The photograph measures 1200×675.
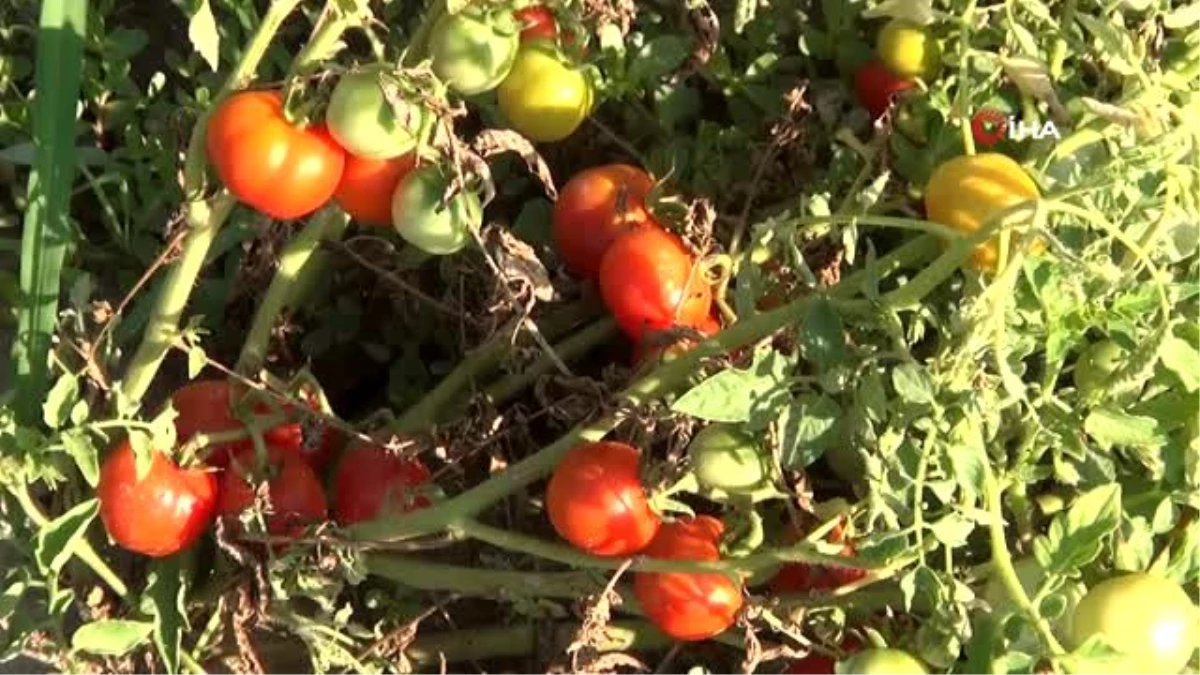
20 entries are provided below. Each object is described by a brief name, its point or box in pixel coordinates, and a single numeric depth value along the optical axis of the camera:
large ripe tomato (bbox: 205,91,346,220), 1.00
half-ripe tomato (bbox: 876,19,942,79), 1.25
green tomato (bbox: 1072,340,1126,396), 1.04
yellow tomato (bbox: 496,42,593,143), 1.17
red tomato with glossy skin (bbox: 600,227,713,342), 1.13
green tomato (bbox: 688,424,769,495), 1.03
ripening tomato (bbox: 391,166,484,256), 1.02
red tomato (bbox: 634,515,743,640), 1.10
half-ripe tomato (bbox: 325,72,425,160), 0.96
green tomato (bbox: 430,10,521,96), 1.00
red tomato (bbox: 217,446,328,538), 1.18
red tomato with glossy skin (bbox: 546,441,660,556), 1.08
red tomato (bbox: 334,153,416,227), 1.05
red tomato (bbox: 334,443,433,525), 1.18
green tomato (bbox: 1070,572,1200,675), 0.97
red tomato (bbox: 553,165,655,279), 1.20
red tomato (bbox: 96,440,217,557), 1.14
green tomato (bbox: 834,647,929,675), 1.03
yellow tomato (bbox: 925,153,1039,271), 1.00
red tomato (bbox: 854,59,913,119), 1.31
